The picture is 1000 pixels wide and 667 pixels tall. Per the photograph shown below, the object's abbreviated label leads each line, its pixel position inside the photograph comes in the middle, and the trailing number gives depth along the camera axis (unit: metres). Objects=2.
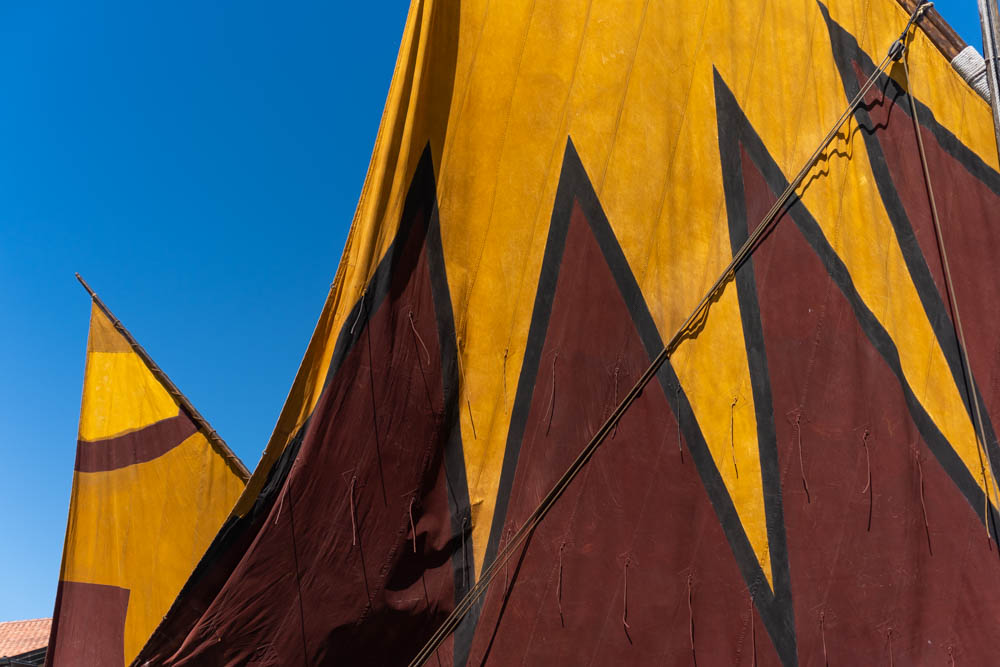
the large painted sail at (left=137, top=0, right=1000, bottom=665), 5.39
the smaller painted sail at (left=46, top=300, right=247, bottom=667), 9.45
